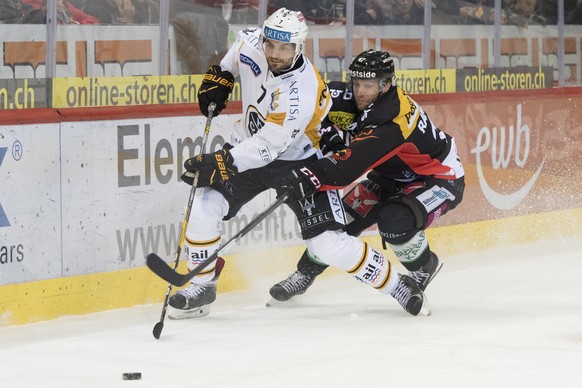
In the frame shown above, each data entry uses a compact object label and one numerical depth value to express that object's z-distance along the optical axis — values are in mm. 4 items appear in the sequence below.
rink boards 10711
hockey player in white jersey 10469
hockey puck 8523
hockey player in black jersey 10586
